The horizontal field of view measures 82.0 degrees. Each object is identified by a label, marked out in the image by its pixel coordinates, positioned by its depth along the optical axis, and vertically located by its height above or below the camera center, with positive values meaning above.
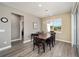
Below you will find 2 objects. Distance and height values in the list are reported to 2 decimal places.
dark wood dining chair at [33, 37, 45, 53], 2.36 -0.72
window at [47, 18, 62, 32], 4.27 +0.34
